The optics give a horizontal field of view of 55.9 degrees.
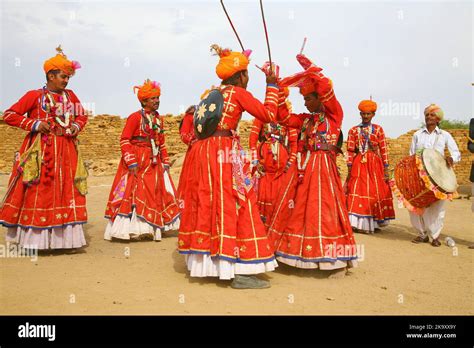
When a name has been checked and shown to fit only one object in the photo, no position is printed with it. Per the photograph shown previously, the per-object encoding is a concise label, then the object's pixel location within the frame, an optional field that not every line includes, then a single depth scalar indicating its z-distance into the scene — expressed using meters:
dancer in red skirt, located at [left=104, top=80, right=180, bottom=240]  6.95
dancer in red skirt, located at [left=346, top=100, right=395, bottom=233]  8.18
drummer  7.06
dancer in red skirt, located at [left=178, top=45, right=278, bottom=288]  4.43
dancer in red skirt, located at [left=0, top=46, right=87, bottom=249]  5.72
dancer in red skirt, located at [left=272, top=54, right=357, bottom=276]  4.97
